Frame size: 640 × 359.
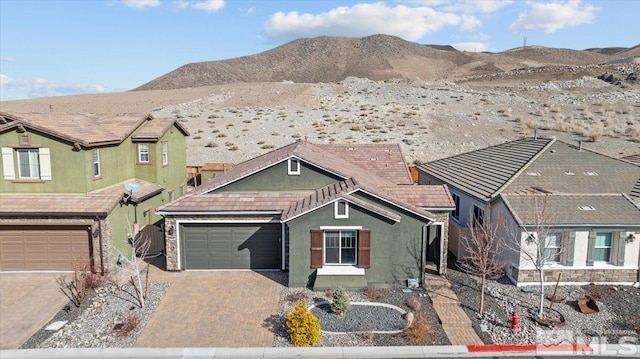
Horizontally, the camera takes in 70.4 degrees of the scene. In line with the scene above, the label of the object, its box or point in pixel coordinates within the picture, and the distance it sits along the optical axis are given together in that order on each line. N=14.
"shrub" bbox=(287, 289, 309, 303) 15.38
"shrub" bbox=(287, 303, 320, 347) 12.45
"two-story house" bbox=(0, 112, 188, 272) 17.55
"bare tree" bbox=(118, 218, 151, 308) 14.92
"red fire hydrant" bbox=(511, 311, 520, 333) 13.23
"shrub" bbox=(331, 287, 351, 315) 14.15
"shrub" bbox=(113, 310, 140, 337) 13.10
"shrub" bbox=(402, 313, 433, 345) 12.75
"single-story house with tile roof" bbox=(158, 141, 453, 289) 16.30
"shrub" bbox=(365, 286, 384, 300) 15.68
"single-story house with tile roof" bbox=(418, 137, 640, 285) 16.28
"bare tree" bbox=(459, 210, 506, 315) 14.46
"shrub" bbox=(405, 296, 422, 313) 14.79
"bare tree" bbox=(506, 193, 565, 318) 15.66
